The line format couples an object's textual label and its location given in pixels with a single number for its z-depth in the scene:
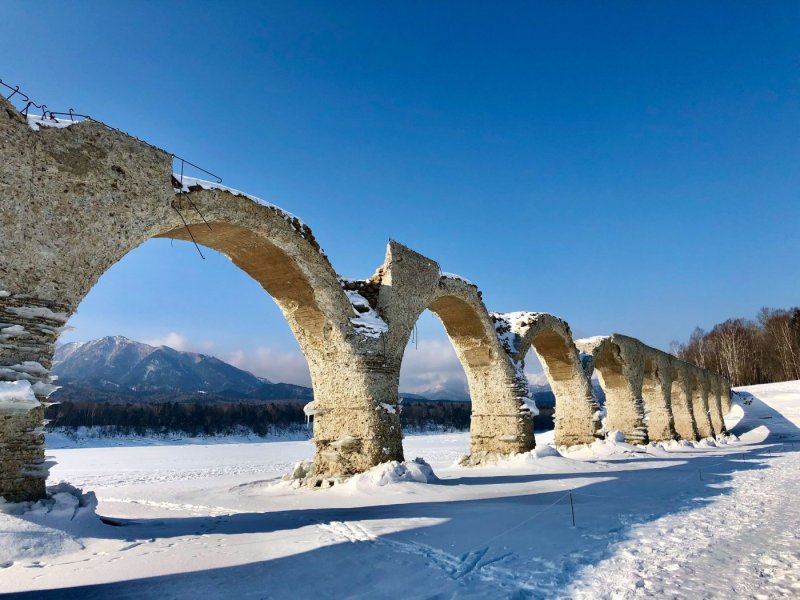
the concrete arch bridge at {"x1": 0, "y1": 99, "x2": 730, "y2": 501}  4.75
